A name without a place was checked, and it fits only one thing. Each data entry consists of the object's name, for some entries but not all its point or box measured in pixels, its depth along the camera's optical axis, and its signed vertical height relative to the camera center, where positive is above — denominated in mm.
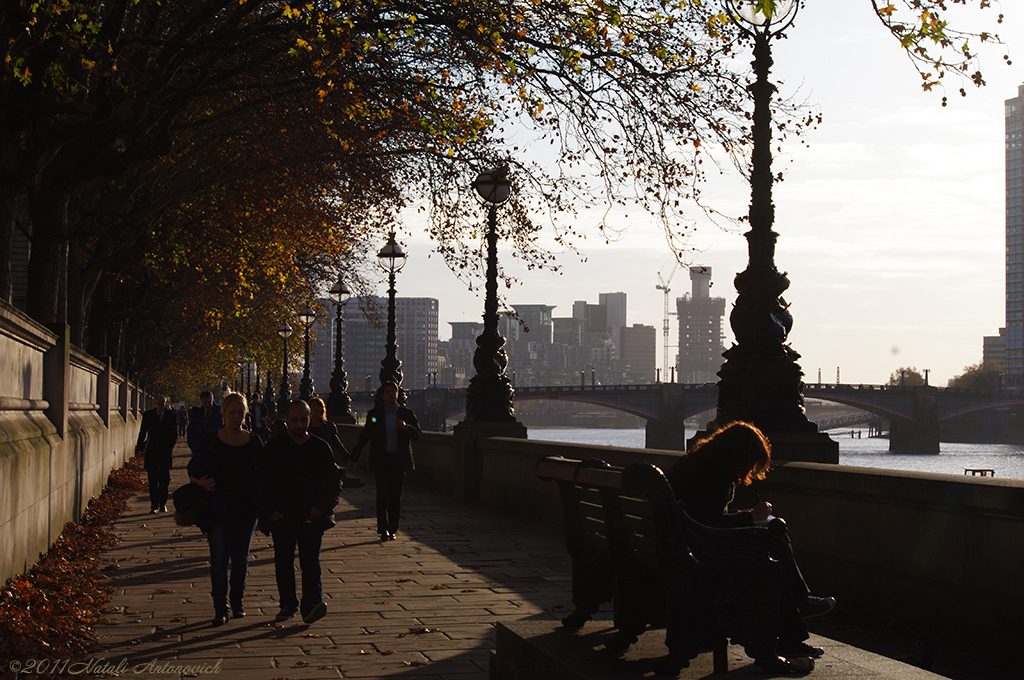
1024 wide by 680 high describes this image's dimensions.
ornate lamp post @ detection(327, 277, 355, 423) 34469 -539
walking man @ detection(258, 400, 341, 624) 7578 -855
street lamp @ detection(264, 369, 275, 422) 54112 -1318
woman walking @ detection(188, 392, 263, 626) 7617 -796
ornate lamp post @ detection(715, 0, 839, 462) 9148 +397
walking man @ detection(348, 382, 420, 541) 12344 -841
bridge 98000 -2110
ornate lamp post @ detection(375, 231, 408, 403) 23938 +1589
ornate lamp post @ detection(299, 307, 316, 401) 37672 -69
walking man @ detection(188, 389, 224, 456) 15242 -576
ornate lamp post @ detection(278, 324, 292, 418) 44912 -852
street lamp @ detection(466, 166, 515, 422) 16500 +122
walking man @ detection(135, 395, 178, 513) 16500 -1124
